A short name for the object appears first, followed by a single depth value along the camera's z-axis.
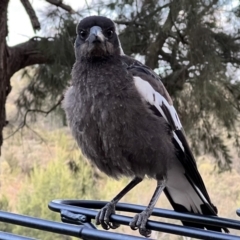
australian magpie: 0.98
